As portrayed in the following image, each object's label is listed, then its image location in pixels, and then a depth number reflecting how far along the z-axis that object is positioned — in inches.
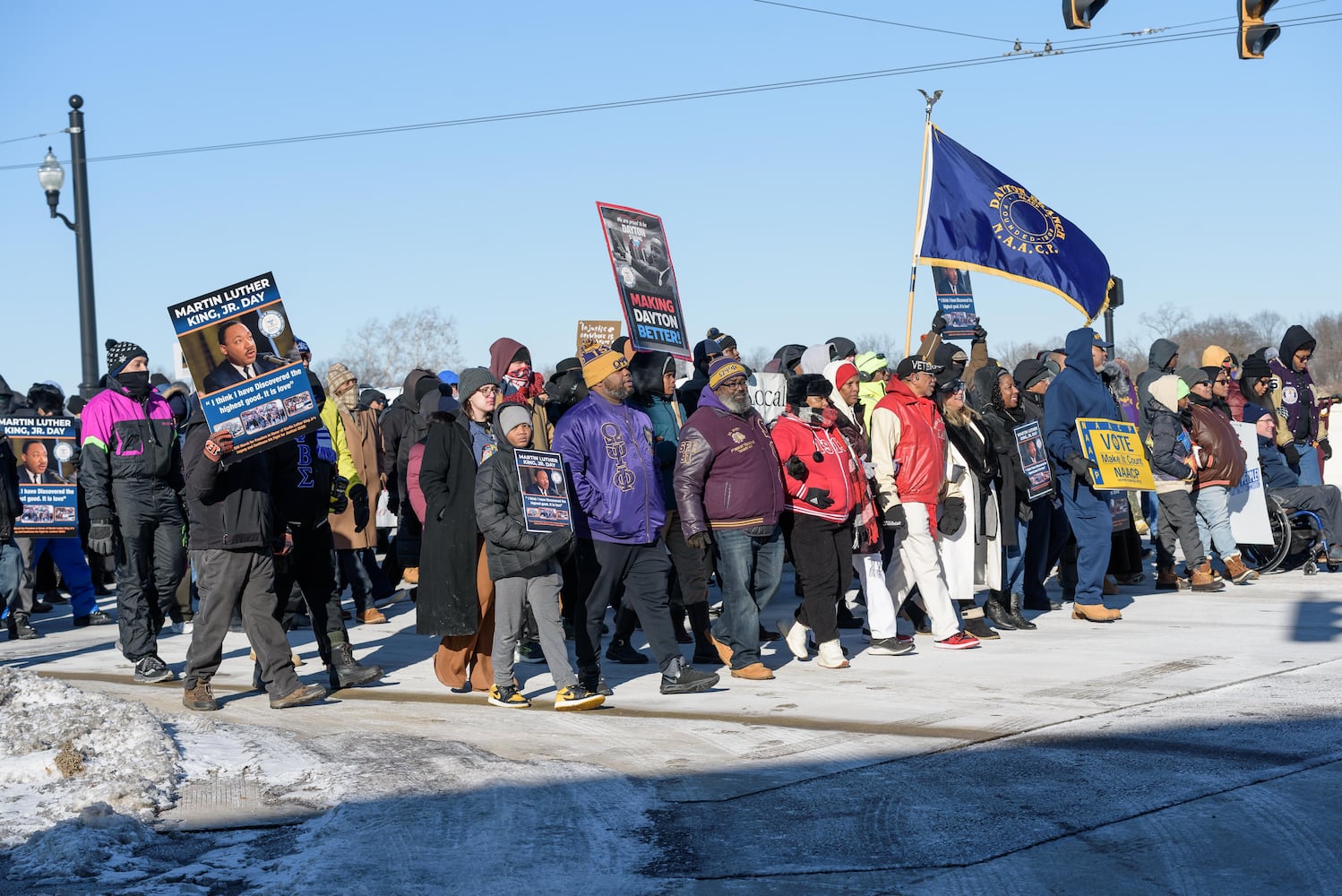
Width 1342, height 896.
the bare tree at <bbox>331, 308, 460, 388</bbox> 2820.9
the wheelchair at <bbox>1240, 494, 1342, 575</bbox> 583.2
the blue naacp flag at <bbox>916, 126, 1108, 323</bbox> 630.5
